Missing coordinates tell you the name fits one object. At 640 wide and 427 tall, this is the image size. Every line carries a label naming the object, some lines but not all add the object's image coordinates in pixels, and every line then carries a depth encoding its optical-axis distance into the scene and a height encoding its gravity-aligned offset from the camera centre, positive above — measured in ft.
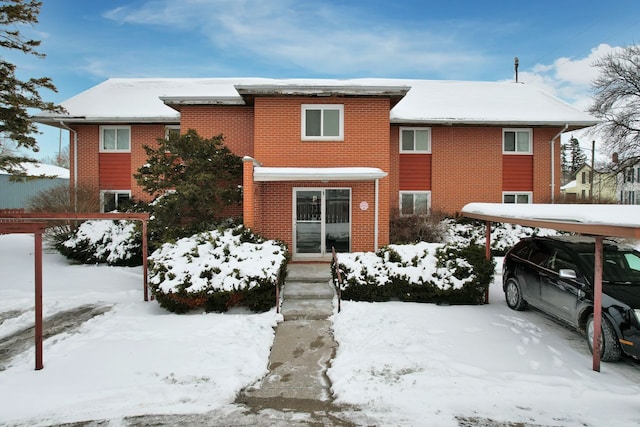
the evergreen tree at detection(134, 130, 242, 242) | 33.12 +2.51
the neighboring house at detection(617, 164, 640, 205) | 135.54 +7.80
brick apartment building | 36.73 +8.43
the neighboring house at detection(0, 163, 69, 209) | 94.48 +5.73
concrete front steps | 24.48 -6.30
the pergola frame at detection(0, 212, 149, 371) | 16.02 -2.37
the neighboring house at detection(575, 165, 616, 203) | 166.09 +14.38
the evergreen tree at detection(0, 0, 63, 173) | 38.22 +13.30
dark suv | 16.58 -4.06
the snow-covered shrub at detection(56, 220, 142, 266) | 37.27 -3.54
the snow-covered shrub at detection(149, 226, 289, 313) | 23.95 -4.52
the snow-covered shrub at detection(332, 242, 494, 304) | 25.95 -4.97
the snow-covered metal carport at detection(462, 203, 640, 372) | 14.20 -0.74
